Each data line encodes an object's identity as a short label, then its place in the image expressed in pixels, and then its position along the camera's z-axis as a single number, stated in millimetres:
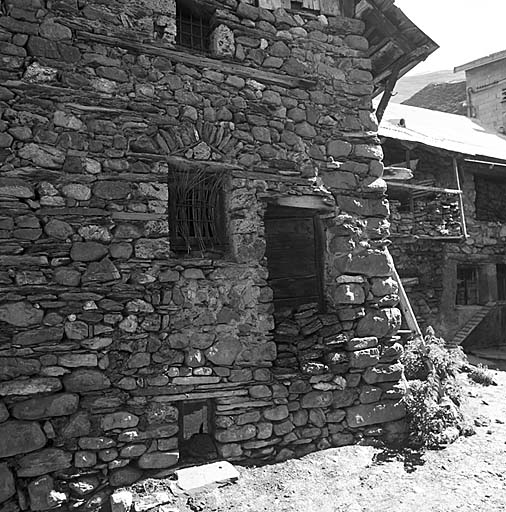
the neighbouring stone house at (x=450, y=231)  10734
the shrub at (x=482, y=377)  7375
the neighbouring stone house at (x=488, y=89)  19109
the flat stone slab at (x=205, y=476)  3961
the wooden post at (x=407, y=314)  6109
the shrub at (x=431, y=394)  4906
